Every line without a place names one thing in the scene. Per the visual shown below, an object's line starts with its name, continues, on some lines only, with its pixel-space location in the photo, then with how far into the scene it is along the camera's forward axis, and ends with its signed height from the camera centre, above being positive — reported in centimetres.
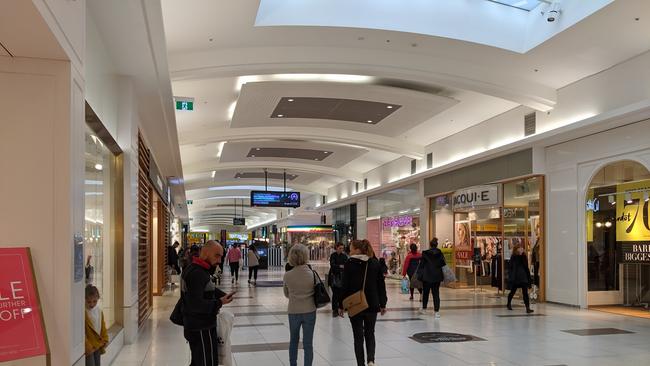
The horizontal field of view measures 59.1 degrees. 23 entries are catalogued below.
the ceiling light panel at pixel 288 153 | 2025 +224
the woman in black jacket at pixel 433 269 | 1055 -103
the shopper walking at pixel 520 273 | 1116 -119
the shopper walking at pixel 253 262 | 1939 -162
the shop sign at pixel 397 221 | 2112 -31
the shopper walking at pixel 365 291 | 581 -79
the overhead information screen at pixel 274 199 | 2475 +66
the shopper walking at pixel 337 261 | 1107 -94
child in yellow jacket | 422 -88
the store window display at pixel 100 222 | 587 -8
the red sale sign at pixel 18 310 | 290 -50
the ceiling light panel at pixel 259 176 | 2684 +185
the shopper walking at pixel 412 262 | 1236 -106
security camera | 898 +316
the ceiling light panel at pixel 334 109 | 1335 +258
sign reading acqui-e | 1491 +44
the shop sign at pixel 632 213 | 1112 -2
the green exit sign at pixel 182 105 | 1158 +224
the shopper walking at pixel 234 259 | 1958 -153
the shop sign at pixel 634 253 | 1129 -84
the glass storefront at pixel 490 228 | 1367 -43
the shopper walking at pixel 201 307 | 449 -72
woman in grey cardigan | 554 -83
